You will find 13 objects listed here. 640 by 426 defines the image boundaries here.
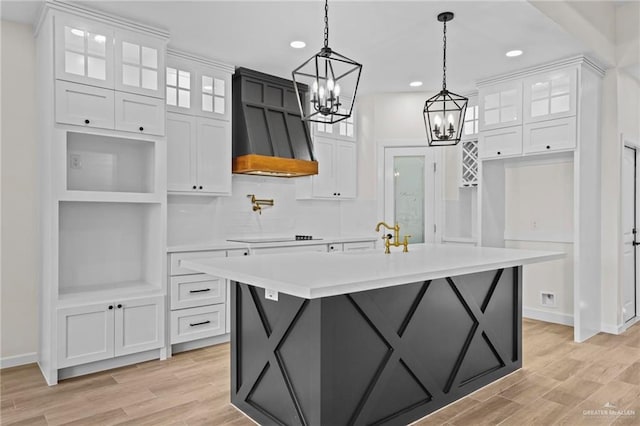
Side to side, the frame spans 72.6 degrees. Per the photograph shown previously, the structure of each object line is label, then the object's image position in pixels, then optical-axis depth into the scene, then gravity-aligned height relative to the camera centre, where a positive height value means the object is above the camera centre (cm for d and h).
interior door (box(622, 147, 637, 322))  478 -20
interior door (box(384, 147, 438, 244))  591 +31
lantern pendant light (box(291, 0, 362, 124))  215 +60
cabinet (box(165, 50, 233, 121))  419 +126
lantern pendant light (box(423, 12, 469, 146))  306 +65
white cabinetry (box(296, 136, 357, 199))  549 +52
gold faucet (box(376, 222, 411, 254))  321 -23
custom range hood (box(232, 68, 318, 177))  464 +94
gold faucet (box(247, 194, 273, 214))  508 +11
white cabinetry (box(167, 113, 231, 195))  417 +57
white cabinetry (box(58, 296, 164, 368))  321 -92
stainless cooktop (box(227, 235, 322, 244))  460 -30
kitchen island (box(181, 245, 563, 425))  216 -70
